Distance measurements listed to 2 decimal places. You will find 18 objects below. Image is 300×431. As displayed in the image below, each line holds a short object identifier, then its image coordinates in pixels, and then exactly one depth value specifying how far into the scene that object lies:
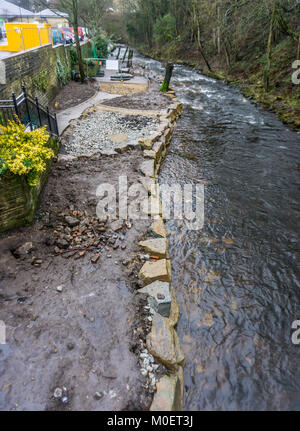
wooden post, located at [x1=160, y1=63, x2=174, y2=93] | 14.49
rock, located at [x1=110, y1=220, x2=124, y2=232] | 4.97
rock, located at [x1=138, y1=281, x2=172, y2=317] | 3.68
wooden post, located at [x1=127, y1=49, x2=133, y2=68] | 21.48
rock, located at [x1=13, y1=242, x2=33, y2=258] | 4.15
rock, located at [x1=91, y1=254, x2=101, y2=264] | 4.27
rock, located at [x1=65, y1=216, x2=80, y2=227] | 4.84
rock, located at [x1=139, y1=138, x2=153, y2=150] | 8.16
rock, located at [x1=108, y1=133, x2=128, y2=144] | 8.51
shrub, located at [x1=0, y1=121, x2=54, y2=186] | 3.95
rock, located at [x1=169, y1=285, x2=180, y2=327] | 3.82
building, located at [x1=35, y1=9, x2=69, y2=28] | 30.52
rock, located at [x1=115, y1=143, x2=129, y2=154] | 7.85
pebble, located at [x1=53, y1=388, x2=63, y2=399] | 2.67
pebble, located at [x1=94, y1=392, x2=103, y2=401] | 2.70
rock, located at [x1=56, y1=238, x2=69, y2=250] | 4.46
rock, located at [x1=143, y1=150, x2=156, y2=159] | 7.70
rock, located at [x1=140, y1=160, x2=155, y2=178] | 6.86
